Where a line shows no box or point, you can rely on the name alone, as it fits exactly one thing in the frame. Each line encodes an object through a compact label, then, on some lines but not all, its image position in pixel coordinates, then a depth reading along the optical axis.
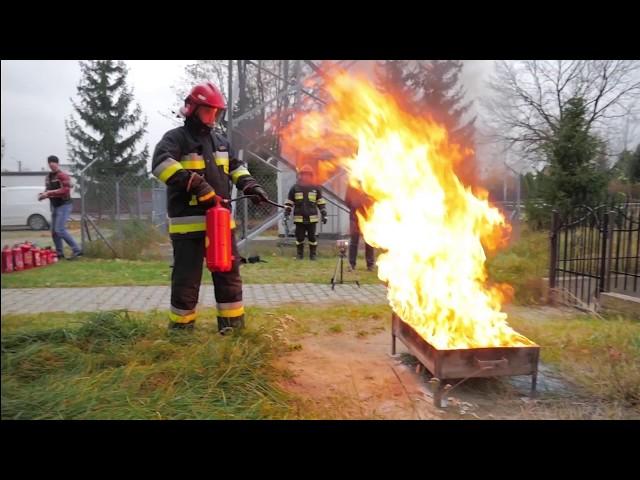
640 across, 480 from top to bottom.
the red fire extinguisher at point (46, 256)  6.54
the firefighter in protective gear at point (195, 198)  3.96
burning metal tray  3.24
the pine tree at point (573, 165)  12.41
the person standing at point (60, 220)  5.90
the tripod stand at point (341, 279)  8.02
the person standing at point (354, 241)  9.52
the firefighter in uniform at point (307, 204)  10.77
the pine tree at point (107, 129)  10.74
